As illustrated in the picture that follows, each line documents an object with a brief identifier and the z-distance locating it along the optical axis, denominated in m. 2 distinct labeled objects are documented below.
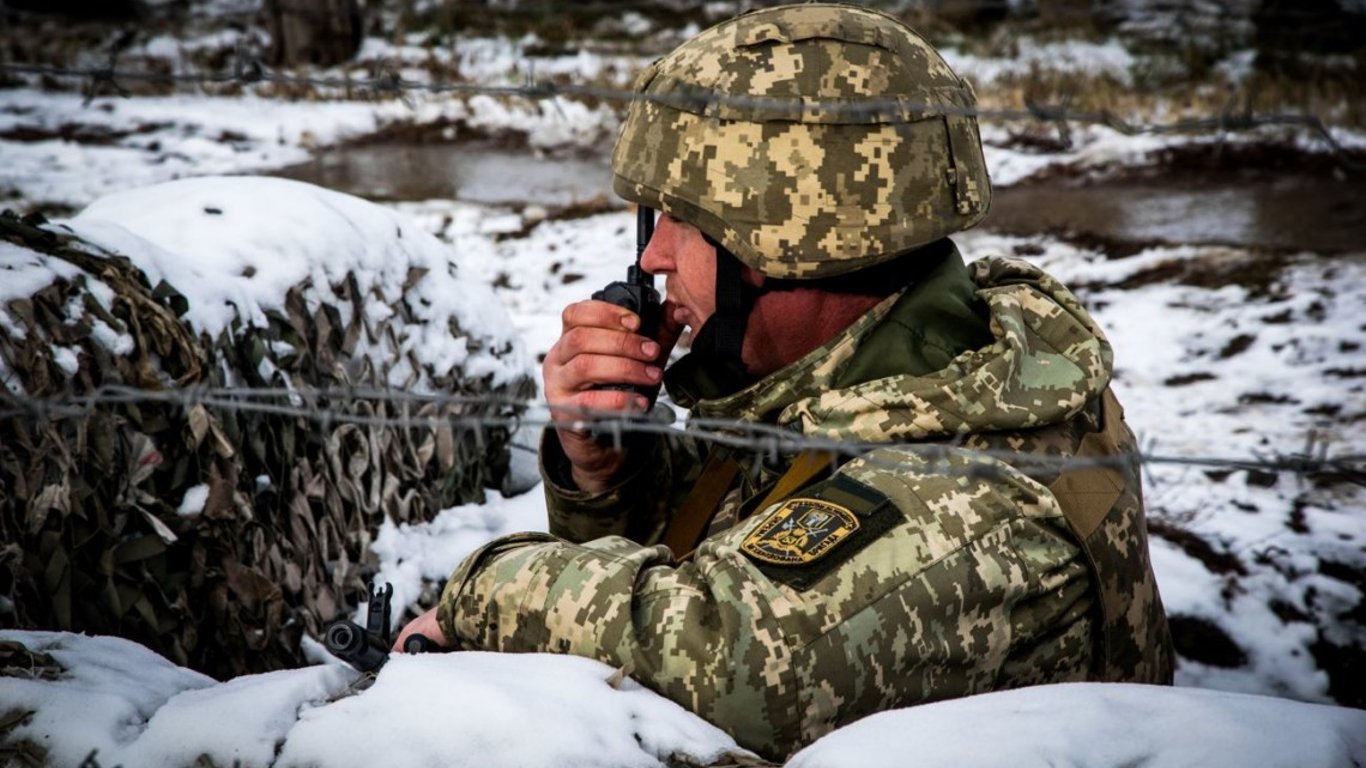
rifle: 2.03
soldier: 1.94
